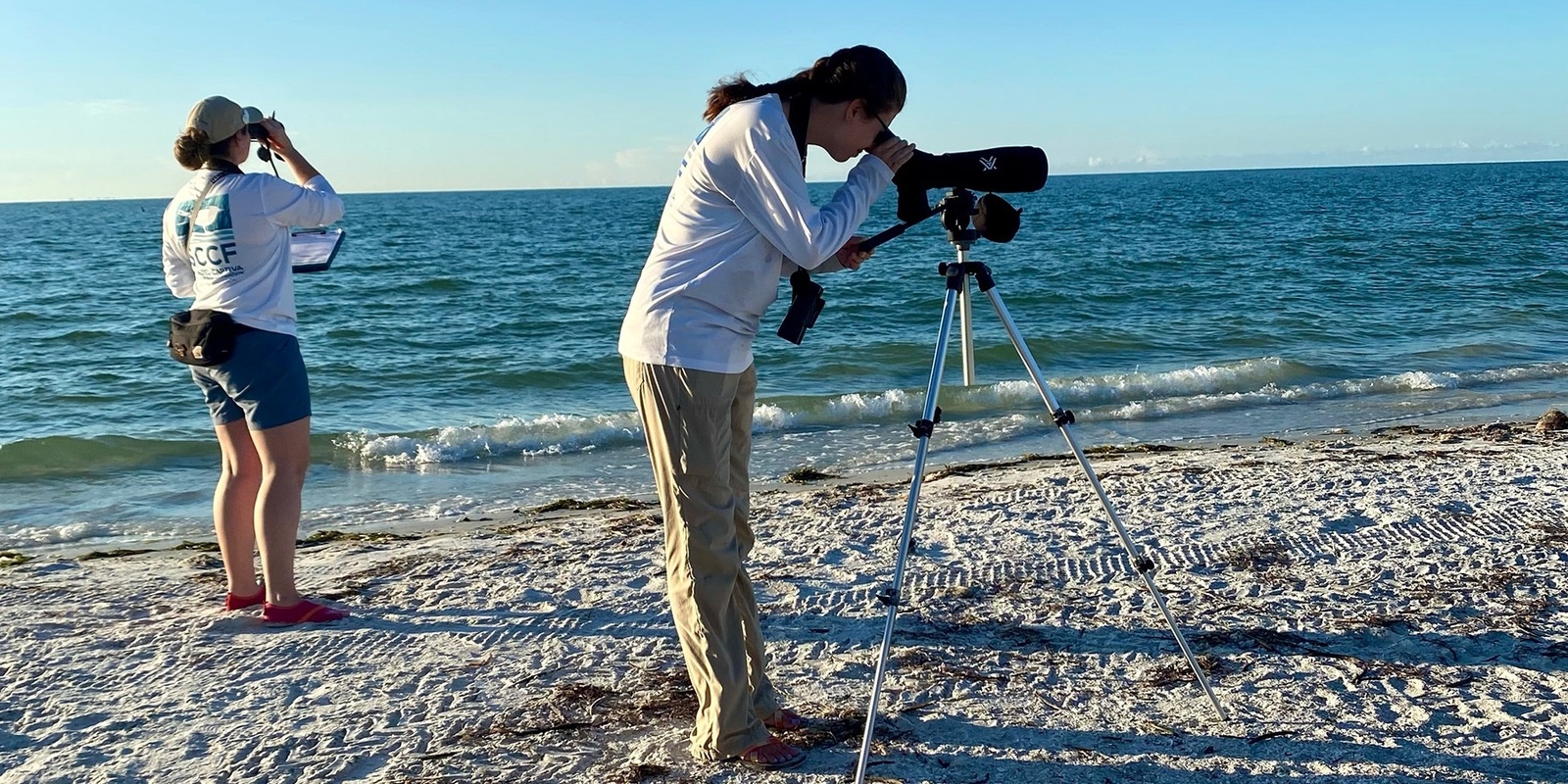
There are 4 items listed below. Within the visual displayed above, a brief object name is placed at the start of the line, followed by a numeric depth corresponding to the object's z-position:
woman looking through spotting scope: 2.55
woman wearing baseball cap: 3.73
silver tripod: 2.95
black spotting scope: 2.87
